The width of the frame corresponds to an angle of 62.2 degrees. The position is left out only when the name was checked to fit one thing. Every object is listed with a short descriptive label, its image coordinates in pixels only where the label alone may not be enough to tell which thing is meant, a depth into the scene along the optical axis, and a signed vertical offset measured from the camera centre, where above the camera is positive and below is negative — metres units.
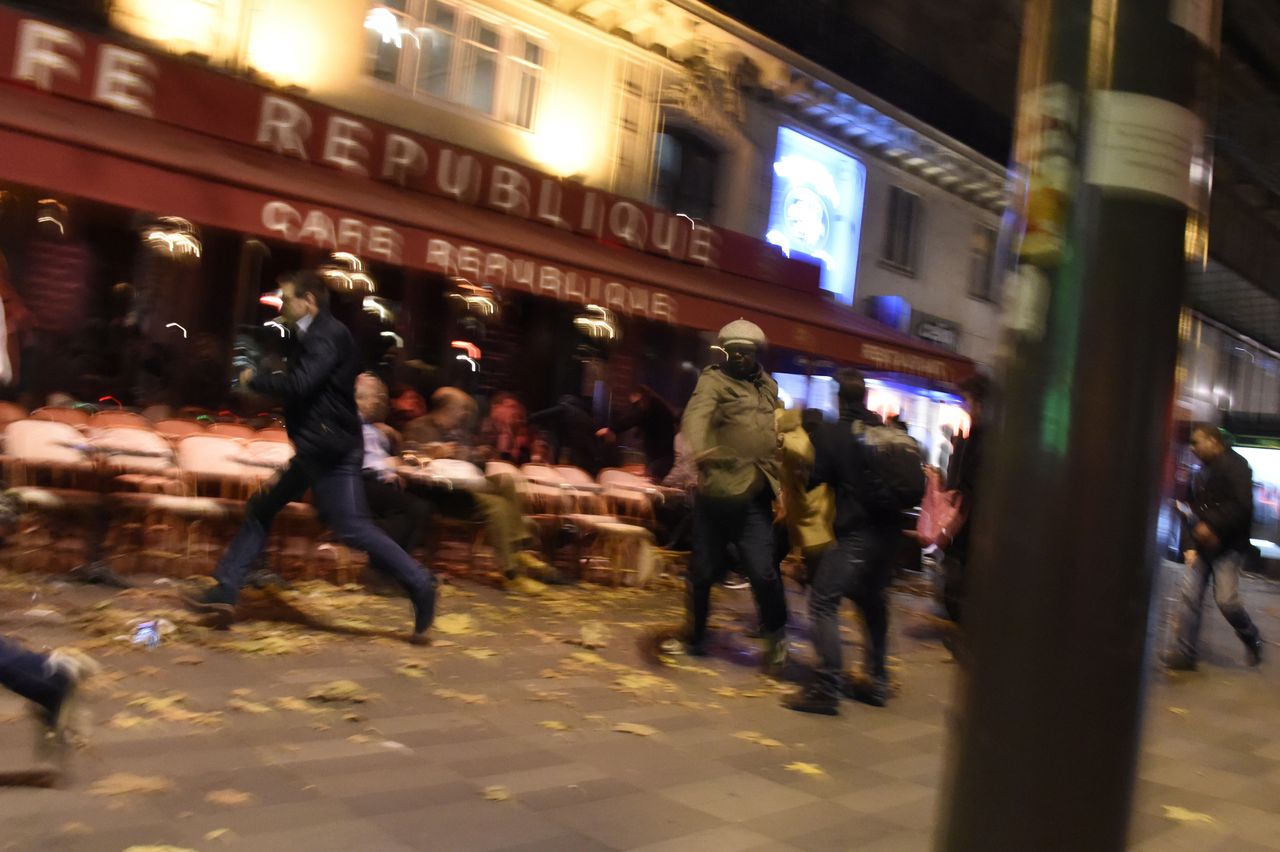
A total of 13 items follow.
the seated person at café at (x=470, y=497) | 8.16 -0.54
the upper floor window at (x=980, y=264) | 20.42 +4.19
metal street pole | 2.20 +0.10
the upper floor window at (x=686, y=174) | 14.90 +3.93
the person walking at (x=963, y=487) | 7.49 -0.06
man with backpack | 5.62 -0.25
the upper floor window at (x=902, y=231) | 18.72 +4.30
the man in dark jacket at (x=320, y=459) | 5.68 -0.26
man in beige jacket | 5.99 -0.07
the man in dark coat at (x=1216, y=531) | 7.89 -0.18
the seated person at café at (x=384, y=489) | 7.38 -0.52
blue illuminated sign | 16.47 +4.12
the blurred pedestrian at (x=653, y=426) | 11.27 +0.20
